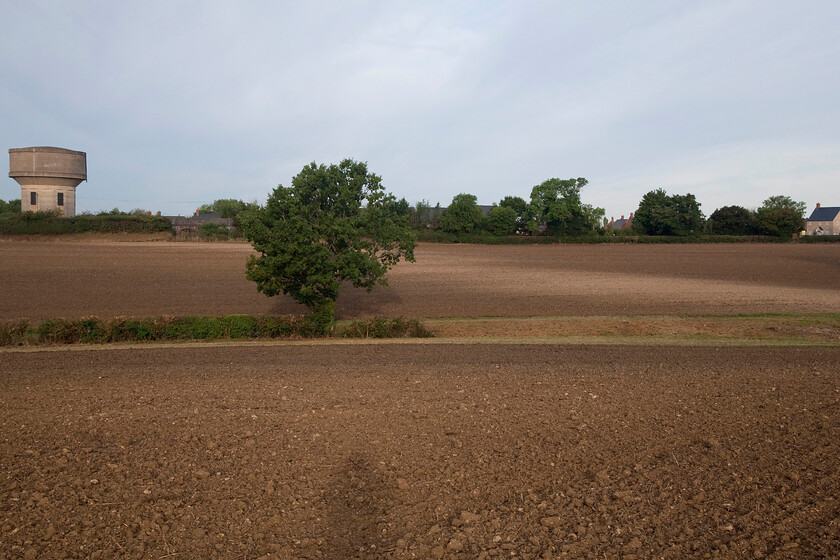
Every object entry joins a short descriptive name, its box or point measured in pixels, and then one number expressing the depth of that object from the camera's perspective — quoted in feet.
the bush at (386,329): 65.55
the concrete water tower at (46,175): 248.73
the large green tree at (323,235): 67.67
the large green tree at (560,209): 341.62
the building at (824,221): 514.27
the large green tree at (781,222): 329.93
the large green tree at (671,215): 333.01
